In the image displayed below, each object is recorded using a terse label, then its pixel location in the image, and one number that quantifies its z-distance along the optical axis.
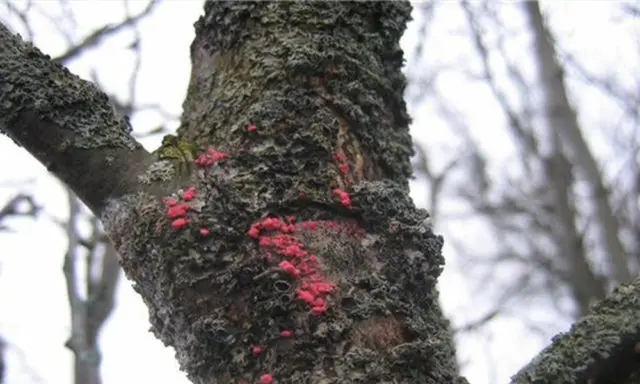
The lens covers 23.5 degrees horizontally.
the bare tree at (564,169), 3.41
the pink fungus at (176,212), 0.61
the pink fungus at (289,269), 0.61
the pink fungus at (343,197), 0.64
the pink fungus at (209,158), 0.64
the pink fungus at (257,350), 0.59
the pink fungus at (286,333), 0.59
